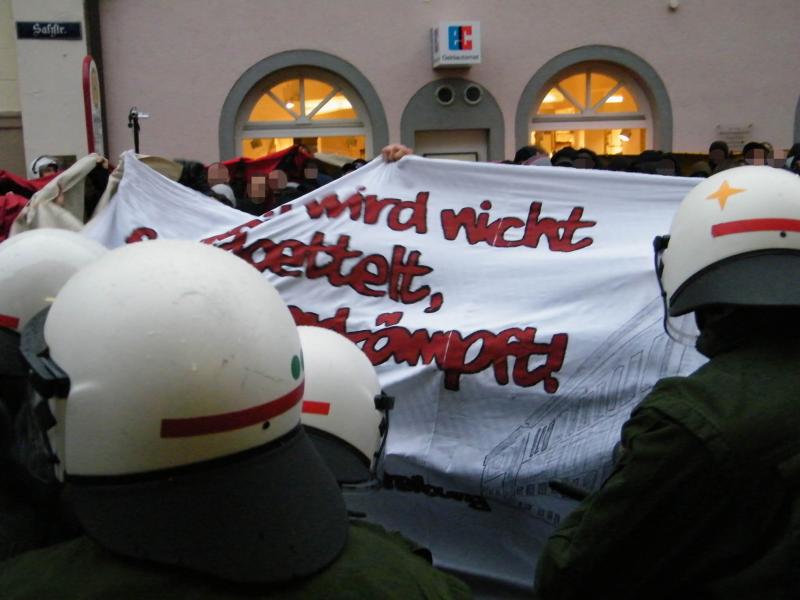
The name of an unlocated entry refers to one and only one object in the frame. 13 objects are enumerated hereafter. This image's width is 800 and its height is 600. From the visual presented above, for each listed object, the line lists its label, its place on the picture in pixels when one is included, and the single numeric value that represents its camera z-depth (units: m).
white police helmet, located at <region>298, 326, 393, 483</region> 1.95
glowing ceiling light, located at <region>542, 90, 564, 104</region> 11.53
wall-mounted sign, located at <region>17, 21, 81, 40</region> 9.86
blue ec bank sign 10.49
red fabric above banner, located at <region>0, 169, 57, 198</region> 4.73
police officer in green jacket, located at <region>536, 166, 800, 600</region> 1.40
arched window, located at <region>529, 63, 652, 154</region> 11.51
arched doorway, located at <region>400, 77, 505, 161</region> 10.84
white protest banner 2.77
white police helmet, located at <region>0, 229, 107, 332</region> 1.99
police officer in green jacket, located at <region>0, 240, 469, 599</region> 1.18
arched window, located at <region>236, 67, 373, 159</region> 10.95
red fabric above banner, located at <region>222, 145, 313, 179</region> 7.47
